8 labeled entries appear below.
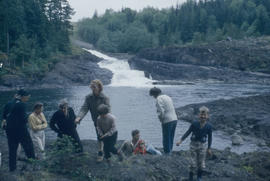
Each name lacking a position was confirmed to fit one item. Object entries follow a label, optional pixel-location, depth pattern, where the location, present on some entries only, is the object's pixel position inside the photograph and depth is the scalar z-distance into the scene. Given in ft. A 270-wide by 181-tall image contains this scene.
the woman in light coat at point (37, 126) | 30.89
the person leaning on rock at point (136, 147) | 32.60
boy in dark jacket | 24.32
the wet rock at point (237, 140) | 55.16
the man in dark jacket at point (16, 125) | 24.70
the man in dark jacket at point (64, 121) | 26.86
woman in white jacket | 29.50
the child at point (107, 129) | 24.13
